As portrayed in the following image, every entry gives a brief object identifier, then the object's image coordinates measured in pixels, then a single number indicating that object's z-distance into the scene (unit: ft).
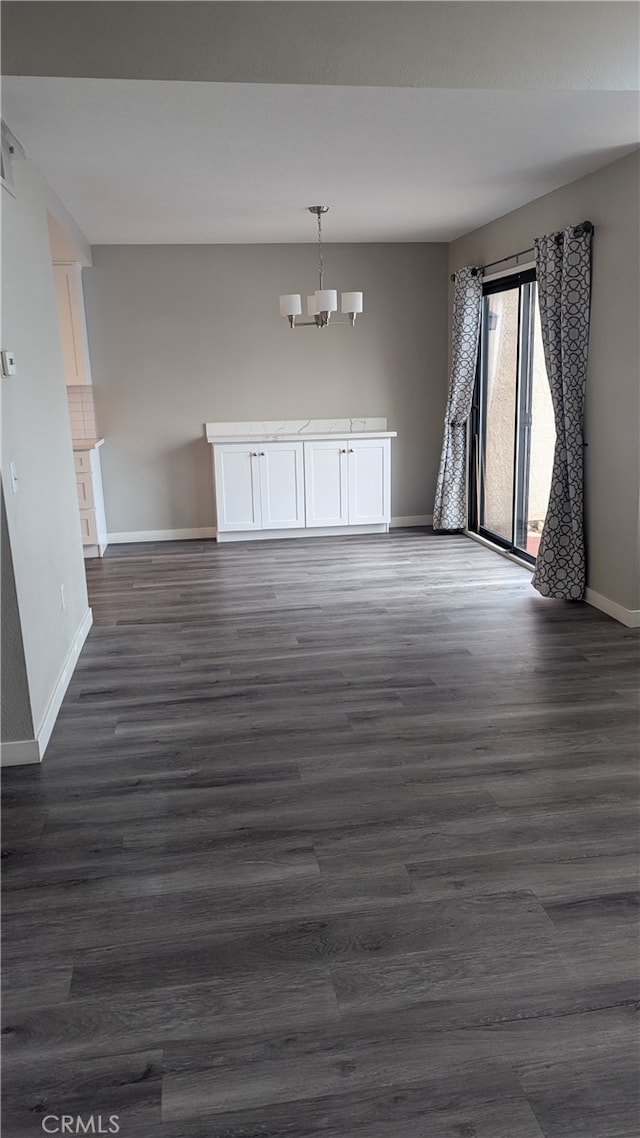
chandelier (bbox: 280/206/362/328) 17.80
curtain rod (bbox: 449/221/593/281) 14.87
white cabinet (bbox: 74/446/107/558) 21.06
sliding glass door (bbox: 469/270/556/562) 18.61
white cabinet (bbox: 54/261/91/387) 21.15
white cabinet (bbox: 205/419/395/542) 22.57
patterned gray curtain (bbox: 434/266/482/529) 21.25
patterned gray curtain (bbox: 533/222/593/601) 15.28
